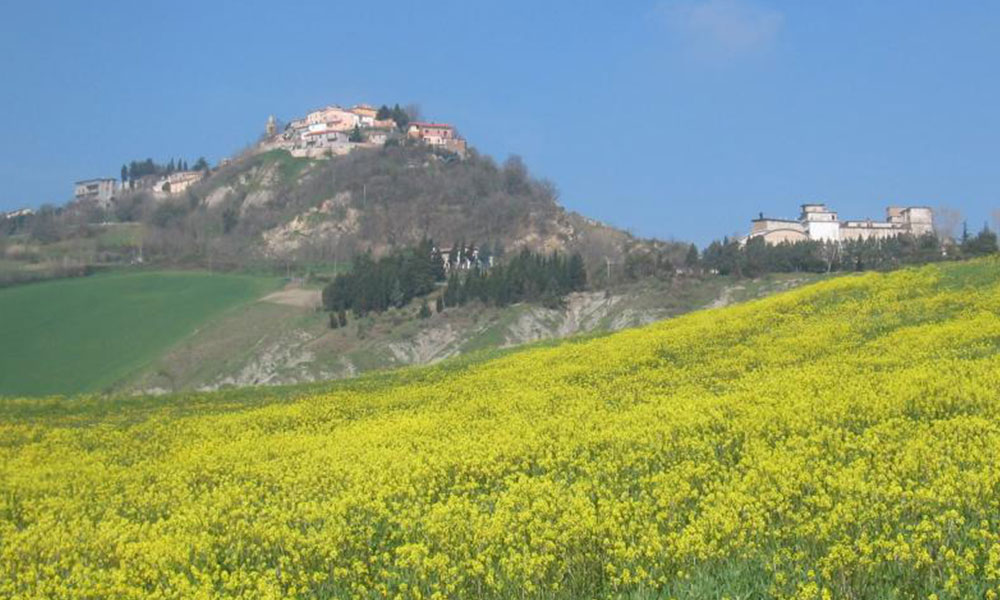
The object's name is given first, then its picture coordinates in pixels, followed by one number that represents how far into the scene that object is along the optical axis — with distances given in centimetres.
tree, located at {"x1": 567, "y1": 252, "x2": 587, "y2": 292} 9681
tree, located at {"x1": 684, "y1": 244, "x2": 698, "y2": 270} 9888
